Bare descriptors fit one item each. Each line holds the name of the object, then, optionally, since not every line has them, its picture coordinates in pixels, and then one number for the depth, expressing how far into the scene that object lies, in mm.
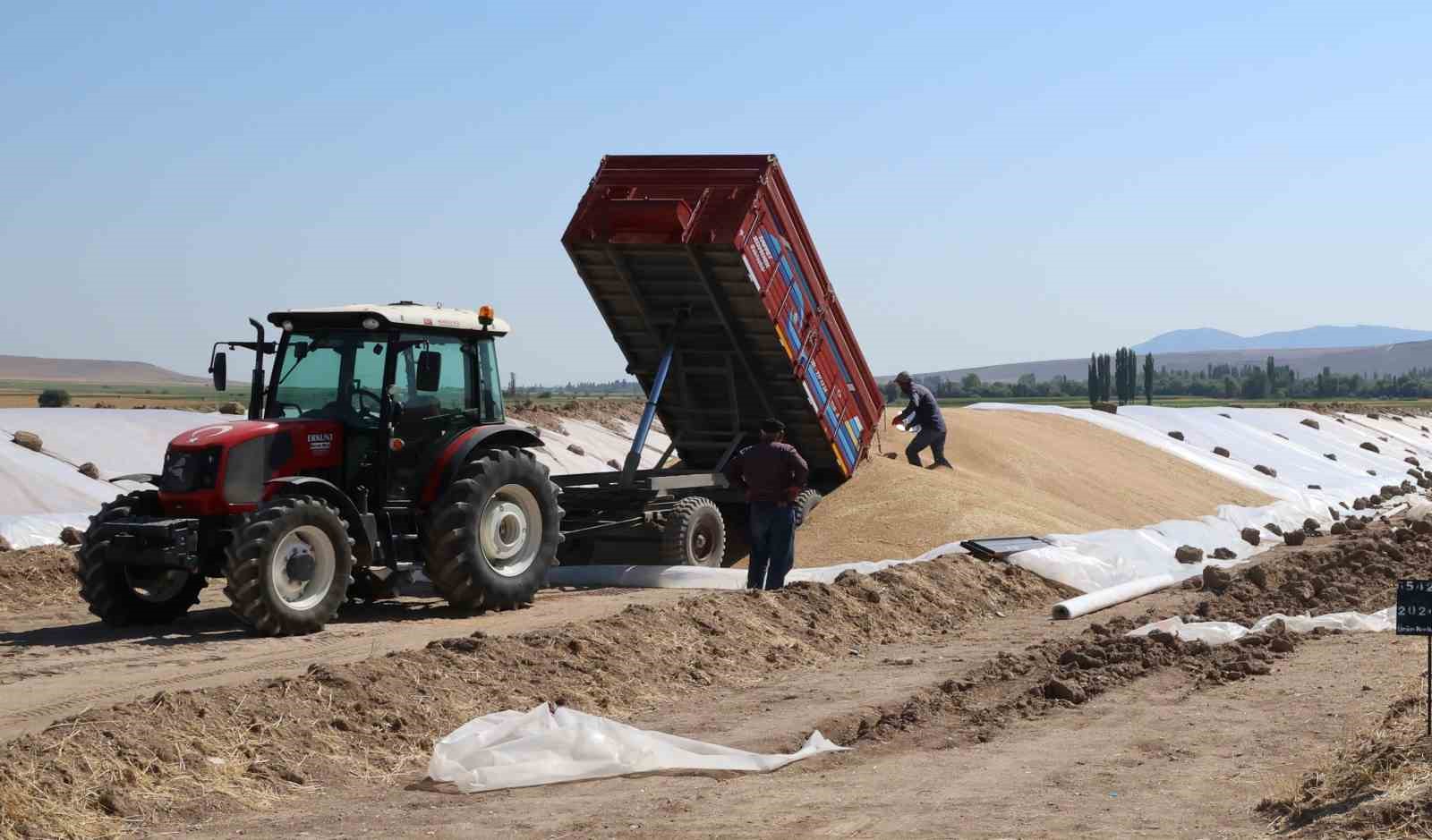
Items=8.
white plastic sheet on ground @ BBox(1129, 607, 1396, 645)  11406
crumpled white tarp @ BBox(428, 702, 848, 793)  7578
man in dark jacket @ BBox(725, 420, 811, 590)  13711
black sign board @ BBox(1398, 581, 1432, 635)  7605
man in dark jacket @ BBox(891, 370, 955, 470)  18891
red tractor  11109
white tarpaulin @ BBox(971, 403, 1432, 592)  15680
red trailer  14773
